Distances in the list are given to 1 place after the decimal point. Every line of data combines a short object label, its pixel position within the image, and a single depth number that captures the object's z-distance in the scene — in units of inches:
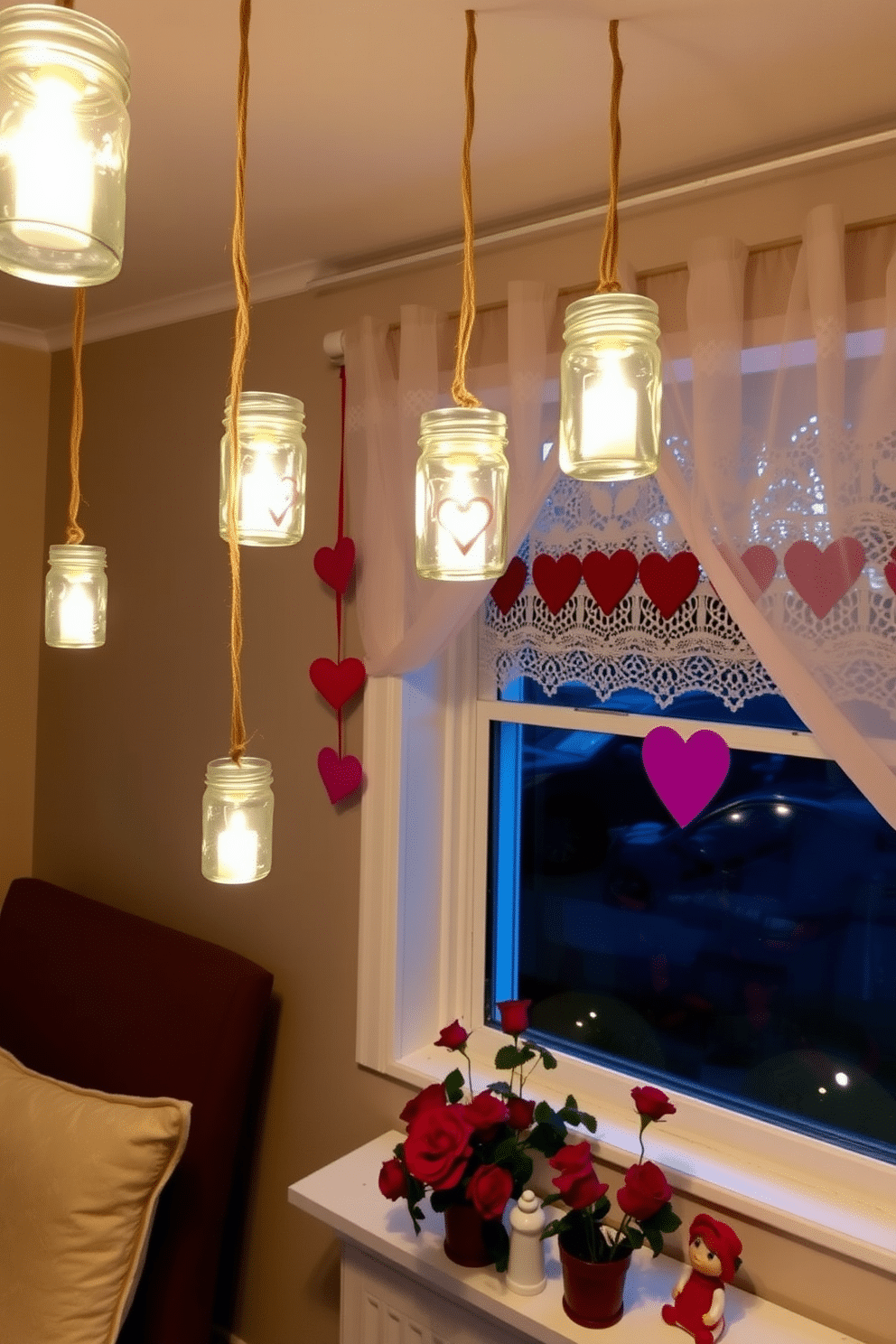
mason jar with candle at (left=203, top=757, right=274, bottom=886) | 41.4
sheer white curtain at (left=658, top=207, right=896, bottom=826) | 55.9
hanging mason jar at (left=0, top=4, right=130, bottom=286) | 27.0
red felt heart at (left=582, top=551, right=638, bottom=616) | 71.1
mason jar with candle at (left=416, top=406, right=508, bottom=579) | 35.5
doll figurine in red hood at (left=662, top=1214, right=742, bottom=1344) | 58.7
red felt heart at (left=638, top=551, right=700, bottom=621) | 68.2
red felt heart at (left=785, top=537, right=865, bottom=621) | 56.6
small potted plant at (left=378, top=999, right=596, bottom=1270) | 63.6
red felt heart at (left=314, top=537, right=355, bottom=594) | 83.0
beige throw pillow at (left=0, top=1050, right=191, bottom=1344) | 73.2
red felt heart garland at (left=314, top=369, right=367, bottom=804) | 83.0
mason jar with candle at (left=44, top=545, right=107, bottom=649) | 56.5
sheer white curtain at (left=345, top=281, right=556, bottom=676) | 69.2
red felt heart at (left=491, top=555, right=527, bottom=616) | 78.1
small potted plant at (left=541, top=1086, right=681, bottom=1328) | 59.9
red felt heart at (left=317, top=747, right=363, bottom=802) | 83.0
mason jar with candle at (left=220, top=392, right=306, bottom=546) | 43.1
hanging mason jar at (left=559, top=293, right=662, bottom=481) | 34.1
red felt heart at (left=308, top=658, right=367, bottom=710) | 83.2
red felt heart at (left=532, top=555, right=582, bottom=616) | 74.4
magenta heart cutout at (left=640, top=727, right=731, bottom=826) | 70.2
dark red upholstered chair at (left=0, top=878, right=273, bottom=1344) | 81.7
